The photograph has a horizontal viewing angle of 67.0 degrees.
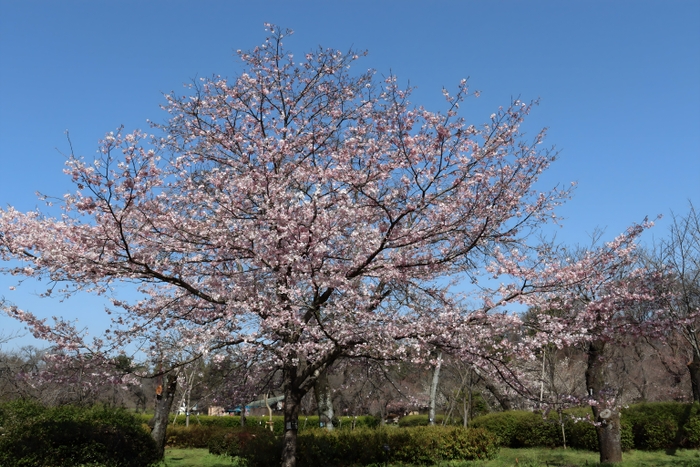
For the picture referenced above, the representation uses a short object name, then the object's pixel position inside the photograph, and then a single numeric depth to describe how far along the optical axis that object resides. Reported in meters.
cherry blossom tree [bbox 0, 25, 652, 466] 7.30
